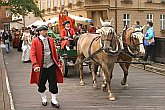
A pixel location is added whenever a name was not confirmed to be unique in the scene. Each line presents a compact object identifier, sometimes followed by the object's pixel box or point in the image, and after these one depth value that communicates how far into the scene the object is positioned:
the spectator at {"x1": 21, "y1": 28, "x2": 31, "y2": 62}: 19.39
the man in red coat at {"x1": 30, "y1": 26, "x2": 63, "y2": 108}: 7.97
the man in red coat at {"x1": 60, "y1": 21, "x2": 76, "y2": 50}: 12.48
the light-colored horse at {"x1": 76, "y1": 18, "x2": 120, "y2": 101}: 8.65
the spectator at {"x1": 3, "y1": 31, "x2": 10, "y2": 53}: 26.35
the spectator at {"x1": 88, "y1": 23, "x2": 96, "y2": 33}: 18.01
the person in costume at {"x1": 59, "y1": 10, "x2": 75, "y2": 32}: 13.67
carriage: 12.52
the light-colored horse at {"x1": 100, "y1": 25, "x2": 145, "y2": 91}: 9.52
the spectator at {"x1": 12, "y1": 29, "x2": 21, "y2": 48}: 30.62
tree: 28.64
